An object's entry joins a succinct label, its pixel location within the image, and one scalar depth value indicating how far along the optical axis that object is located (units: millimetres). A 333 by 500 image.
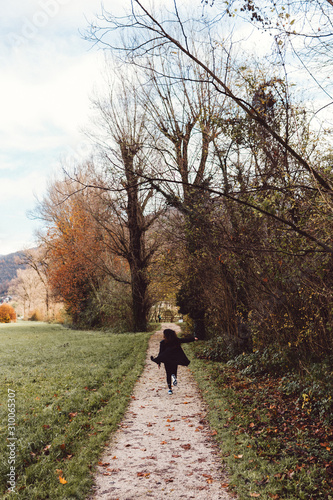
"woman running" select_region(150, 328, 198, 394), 8672
